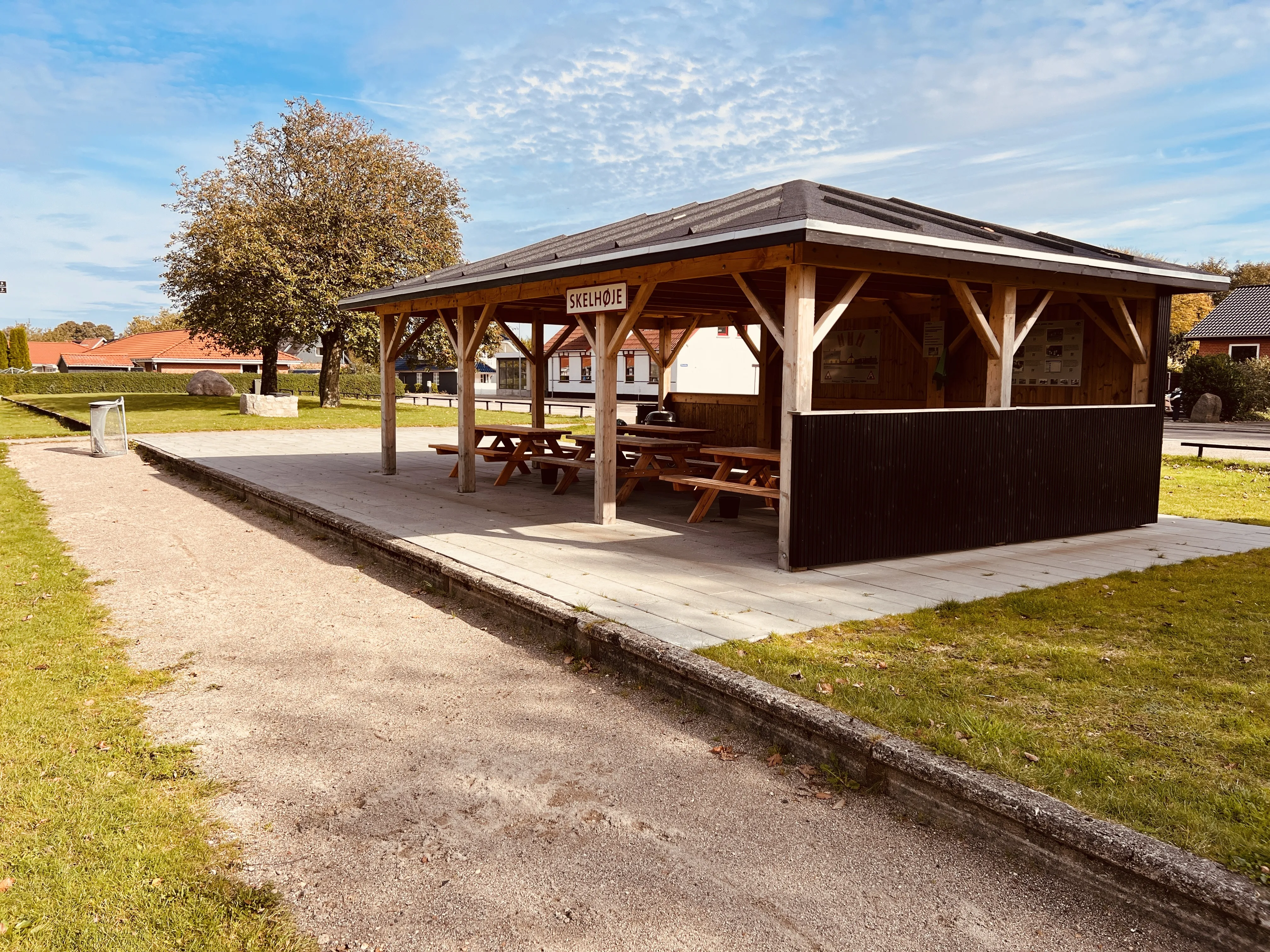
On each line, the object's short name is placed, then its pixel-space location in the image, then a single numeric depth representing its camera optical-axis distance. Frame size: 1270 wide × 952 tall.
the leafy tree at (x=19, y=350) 60.59
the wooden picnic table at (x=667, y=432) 12.33
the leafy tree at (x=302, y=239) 27.36
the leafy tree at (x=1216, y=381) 31.78
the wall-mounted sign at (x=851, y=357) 12.16
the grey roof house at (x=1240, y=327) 42.88
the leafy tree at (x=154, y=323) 100.88
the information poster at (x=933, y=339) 10.73
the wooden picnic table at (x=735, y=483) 8.62
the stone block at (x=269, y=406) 26.59
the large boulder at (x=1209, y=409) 31.08
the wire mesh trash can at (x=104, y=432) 16.91
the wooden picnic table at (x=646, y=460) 10.61
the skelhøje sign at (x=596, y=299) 8.66
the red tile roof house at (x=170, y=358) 68.69
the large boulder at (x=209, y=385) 38.19
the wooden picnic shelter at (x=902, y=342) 6.78
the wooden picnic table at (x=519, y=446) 12.17
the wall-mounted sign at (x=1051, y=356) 9.75
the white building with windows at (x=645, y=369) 32.53
